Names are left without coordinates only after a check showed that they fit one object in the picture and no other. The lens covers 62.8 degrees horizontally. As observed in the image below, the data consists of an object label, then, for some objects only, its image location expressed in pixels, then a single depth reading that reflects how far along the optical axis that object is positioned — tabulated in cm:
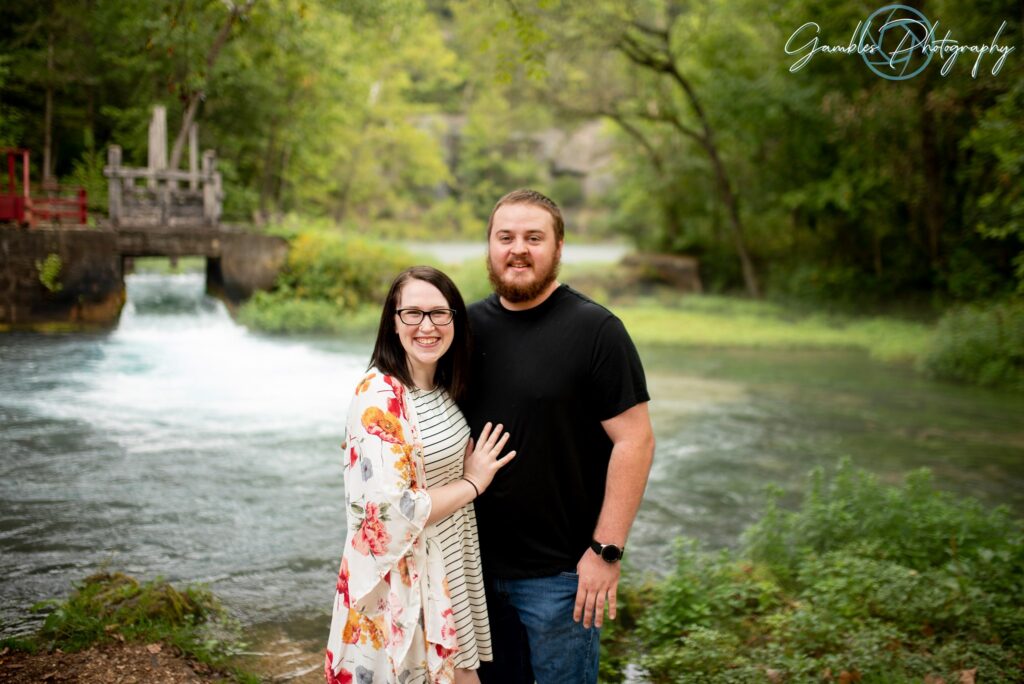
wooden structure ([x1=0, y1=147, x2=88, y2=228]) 916
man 282
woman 248
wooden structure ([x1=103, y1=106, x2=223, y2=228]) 1432
